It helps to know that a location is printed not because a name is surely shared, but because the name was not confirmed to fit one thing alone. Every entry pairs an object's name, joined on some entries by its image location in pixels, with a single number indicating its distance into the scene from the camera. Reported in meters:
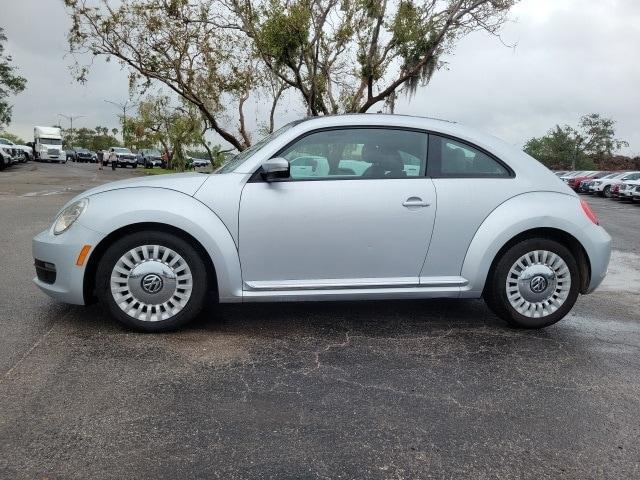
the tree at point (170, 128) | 34.03
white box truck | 45.97
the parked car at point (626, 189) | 25.09
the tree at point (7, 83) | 49.78
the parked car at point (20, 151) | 33.66
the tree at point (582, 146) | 63.03
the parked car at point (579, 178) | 35.79
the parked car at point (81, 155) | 66.56
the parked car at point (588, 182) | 32.84
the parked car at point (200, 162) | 71.88
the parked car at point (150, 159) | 56.72
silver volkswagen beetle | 3.82
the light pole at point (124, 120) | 50.12
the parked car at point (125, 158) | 52.25
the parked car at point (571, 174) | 38.38
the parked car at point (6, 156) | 29.94
